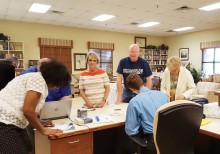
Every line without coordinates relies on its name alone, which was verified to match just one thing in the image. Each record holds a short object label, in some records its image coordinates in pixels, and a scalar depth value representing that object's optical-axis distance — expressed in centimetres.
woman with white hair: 270
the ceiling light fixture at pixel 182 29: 819
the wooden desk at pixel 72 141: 170
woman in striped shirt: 267
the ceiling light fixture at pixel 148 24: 725
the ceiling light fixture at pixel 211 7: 516
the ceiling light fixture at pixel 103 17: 609
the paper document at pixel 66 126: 180
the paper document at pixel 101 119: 203
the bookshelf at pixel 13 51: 638
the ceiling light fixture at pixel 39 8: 506
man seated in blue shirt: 178
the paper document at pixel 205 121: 196
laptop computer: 195
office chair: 137
